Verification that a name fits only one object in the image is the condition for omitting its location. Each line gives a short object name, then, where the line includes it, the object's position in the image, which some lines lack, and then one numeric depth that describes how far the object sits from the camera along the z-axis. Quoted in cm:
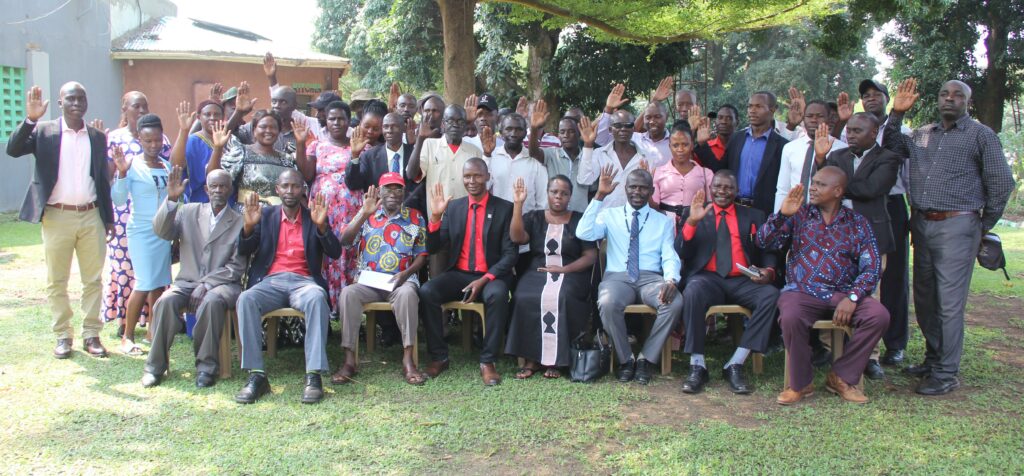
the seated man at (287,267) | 518
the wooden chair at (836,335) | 517
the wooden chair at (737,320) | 548
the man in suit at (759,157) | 611
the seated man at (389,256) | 553
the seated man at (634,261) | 552
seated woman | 557
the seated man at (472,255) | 567
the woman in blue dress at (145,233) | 602
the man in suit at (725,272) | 536
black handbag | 545
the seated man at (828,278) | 504
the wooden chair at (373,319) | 563
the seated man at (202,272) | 532
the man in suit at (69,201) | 570
